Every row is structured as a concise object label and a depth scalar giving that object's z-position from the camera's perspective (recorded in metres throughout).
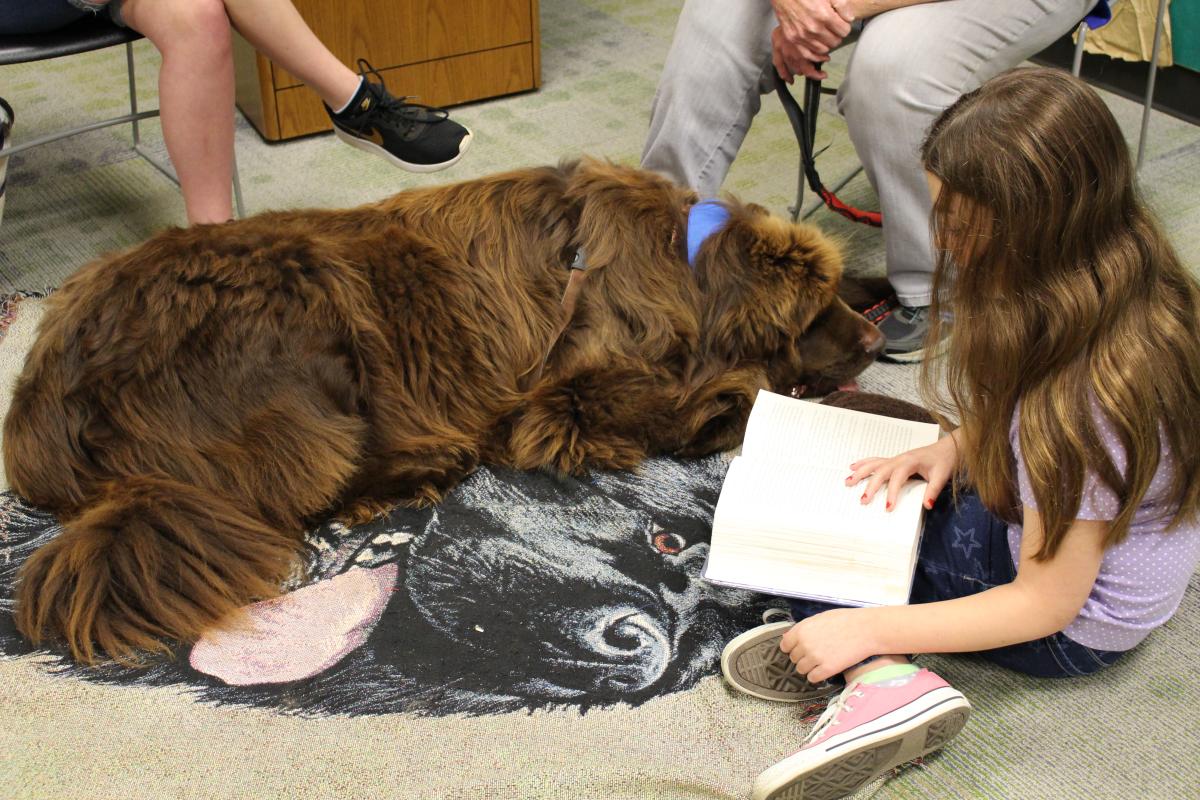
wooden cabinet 3.19
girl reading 1.19
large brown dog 1.64
